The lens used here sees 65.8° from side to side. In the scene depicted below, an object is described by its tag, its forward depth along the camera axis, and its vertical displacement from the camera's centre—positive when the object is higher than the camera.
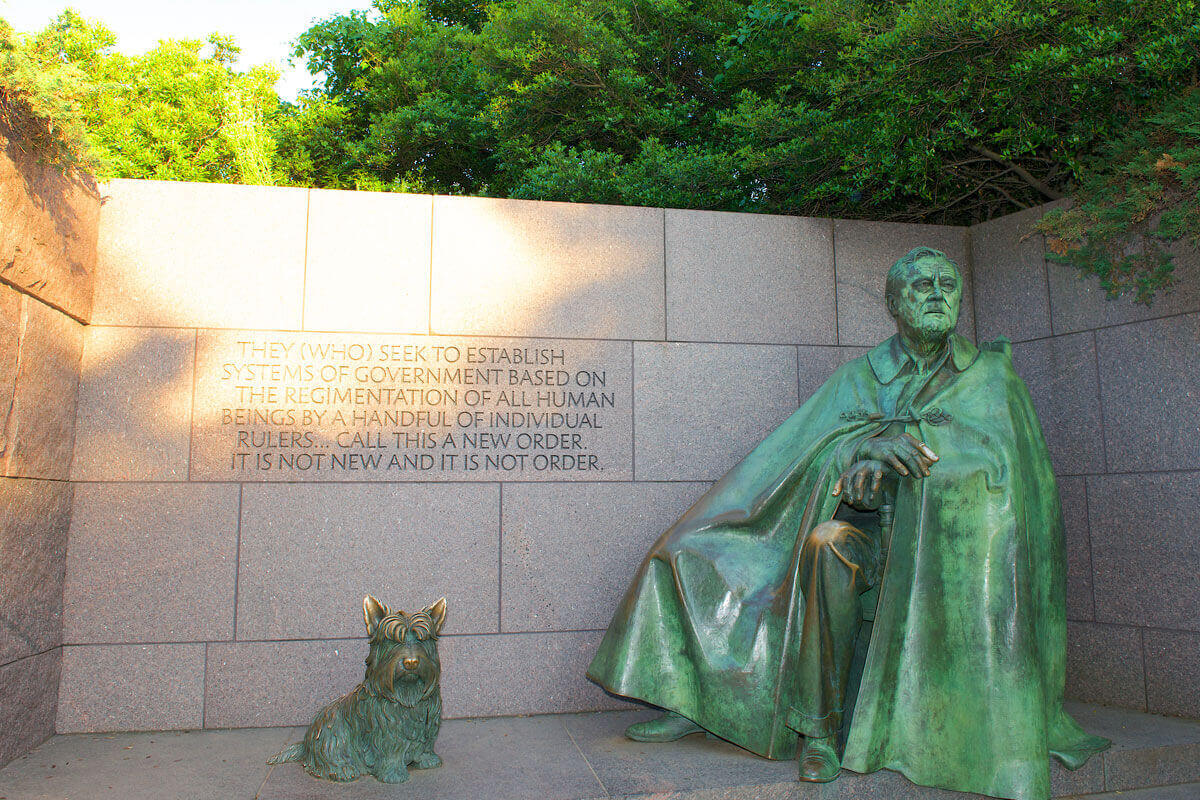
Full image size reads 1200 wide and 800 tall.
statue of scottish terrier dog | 3.93 -0.93
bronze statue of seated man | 3.84 -0.41
